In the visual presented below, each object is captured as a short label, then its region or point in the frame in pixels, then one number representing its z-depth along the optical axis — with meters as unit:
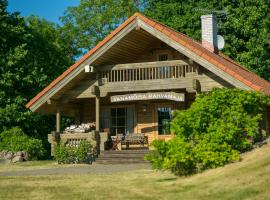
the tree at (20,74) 30.48
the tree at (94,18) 46.97
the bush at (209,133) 12.77
